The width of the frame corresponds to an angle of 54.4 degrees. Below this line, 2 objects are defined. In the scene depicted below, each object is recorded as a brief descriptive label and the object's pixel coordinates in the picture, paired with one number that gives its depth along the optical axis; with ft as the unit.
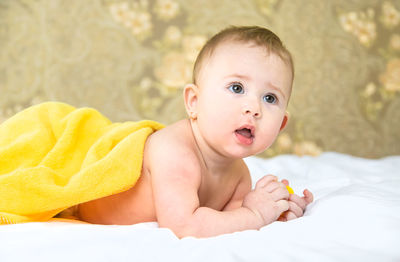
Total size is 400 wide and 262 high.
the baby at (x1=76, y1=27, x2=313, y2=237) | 2.45
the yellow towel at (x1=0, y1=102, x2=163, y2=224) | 2.51
